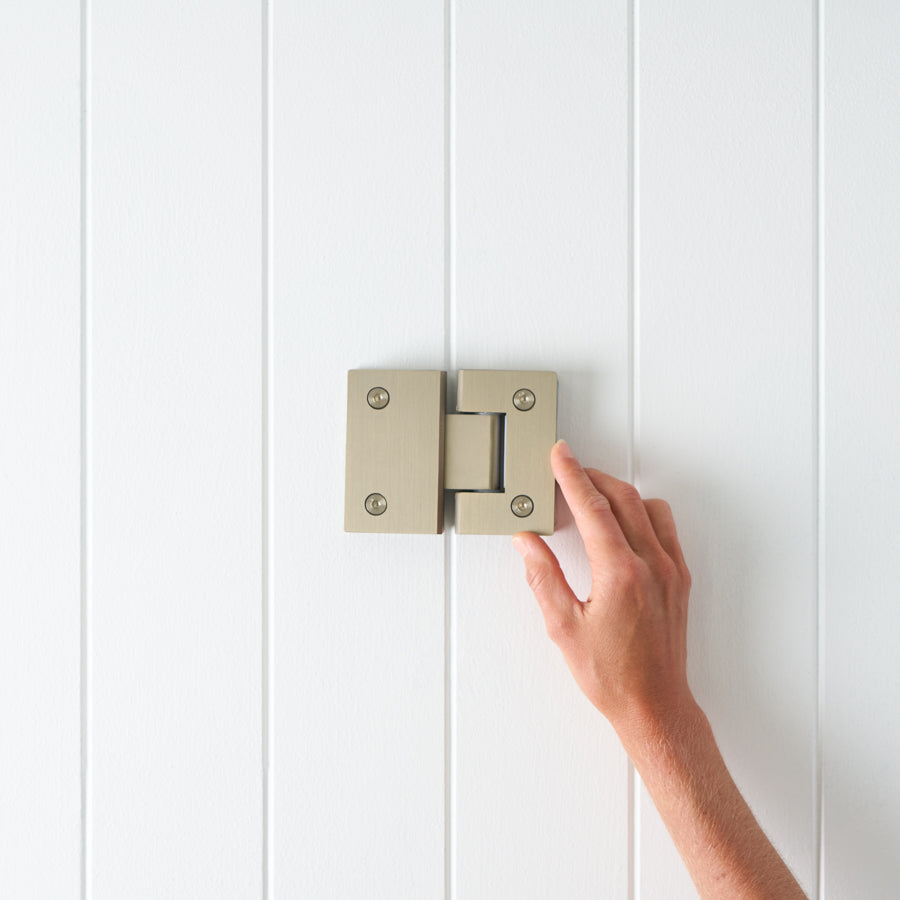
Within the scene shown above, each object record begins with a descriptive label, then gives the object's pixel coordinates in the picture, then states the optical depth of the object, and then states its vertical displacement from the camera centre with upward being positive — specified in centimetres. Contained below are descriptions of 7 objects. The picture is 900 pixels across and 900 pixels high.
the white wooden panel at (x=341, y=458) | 62 -1
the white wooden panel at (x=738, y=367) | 61 +8
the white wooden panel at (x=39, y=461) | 62 -1
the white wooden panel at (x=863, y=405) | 61 +5
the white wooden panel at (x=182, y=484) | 62 -3
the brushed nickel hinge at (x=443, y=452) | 59 +0
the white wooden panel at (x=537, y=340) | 61 +10
